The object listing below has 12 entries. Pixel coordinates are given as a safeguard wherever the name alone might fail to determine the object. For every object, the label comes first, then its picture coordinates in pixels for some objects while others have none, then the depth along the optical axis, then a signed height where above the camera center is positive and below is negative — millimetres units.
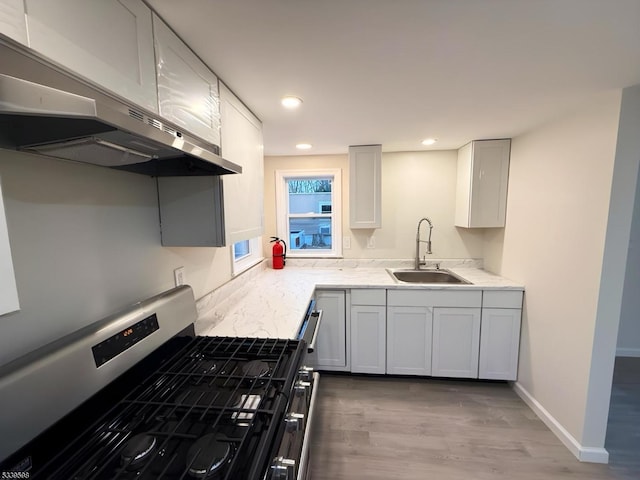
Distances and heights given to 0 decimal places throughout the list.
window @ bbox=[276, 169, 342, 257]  3037 -8
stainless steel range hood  462 +184
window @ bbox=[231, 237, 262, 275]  2357 -445
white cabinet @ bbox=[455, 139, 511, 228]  2436 +256
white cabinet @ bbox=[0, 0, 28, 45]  501 +359
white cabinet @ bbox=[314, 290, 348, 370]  2445 -1114
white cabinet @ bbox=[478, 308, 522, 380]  2262 -1119
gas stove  645 -609
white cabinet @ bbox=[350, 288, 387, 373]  2408 -1071
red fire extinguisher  2980 -488
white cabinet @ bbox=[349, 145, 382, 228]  2664 +241
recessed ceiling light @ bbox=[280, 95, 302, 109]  1548 +635
